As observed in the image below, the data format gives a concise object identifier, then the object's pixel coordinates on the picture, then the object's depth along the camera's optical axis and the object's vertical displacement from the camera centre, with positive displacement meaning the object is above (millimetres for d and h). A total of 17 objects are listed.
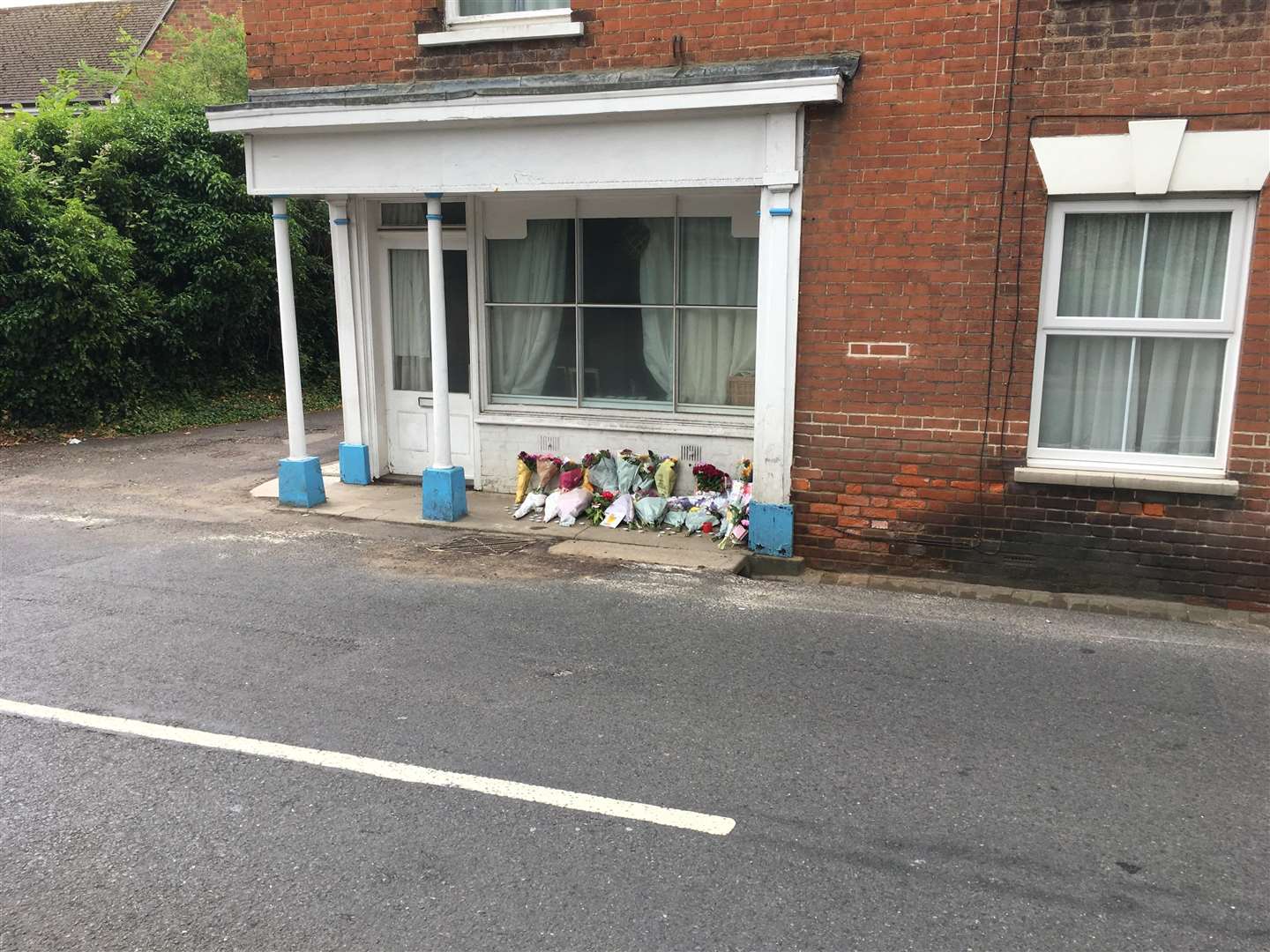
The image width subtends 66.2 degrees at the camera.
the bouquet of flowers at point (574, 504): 8742 -1523
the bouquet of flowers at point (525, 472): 9164 -1293
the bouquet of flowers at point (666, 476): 8805 -1261
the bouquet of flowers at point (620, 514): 8641 -1577
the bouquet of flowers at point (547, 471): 9172 -1274
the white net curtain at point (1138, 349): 6660 -63
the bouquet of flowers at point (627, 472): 8891 -1240
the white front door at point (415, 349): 9867 -161
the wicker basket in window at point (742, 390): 8961 -491
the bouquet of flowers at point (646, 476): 8891 -1278
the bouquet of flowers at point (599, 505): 8742 -1528
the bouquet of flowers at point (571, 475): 9008 -1300
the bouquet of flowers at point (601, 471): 9055 -1258
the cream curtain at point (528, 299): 9414 +343
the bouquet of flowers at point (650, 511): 8586 -1539
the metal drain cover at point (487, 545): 7977 -1750
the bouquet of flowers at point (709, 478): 8664 -1251
